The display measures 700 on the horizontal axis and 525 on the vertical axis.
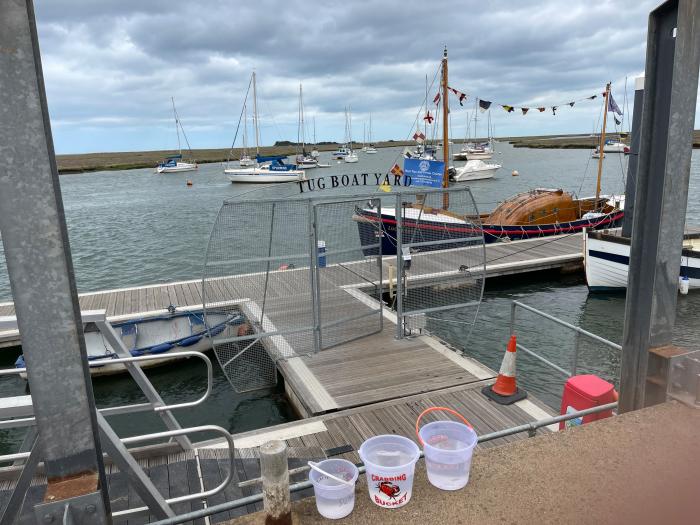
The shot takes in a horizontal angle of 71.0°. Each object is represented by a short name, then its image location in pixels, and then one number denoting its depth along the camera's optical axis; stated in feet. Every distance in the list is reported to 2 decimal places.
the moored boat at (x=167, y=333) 37.50
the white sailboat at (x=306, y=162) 303.33
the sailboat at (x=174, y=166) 326.03
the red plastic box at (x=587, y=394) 16.80
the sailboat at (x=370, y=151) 531.50
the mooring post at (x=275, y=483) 8.50
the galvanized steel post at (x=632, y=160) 50.37
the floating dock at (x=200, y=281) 44.52
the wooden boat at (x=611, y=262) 53.42
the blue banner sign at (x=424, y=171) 49.62
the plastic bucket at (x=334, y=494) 9.17
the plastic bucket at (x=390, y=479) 9.36
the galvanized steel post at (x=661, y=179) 10.90
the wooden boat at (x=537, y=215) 72.02
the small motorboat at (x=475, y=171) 223.73
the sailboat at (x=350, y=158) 366.49
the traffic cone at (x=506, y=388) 24.86
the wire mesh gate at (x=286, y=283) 26.25
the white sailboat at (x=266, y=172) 220.64
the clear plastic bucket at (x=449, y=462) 9.81
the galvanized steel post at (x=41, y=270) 6.50
